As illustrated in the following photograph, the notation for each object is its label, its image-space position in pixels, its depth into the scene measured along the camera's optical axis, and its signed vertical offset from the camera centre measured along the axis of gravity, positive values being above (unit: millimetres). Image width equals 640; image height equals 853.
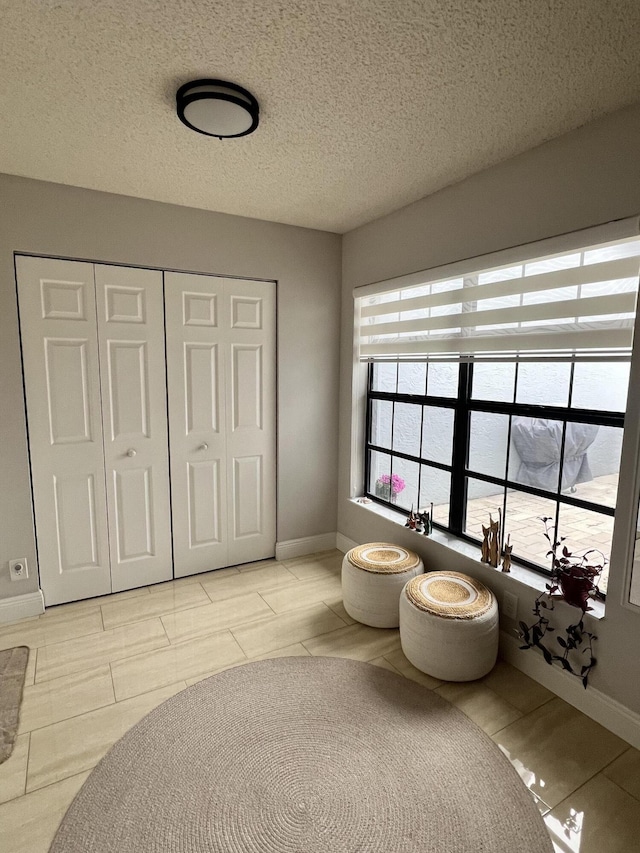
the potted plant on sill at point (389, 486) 3232 -843
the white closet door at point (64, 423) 2580 -340
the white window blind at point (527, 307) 1823 +302
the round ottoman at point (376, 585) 2559 -1209
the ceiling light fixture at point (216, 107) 1616 +936
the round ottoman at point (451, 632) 2094 -1209
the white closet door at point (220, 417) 2994 -342
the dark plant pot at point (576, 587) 1913 -900
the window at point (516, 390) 1916 -102
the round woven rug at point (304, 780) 1435 -1453
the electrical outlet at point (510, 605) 2244 -1147
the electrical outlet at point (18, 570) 2629 -1175
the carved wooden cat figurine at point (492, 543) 2363 -886
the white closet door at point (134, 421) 2768 -346
